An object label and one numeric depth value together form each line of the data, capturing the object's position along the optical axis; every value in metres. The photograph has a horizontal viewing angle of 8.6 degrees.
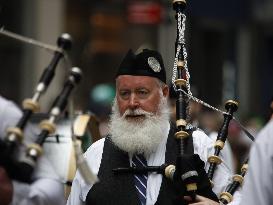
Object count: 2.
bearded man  10.98
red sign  35.19
